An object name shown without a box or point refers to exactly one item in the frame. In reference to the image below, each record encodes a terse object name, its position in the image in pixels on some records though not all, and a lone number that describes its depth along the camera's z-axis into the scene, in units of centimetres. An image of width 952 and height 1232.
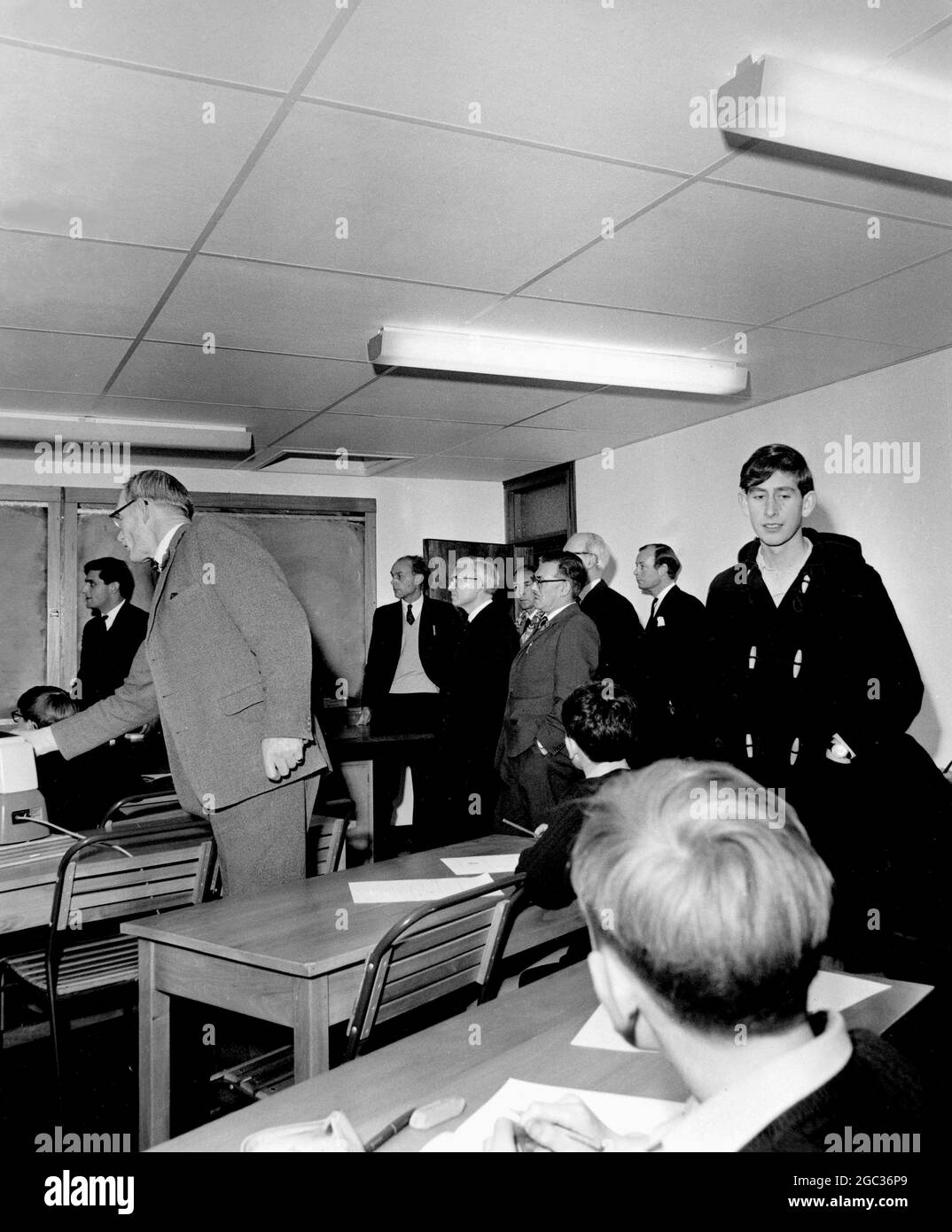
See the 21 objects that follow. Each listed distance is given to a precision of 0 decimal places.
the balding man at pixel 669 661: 457
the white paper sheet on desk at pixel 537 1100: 102
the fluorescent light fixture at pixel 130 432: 511
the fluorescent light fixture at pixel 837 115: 207
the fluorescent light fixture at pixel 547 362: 379
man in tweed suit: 254
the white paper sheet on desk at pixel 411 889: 204
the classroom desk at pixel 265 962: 167
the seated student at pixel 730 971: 82
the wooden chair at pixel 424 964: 158
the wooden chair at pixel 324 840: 292
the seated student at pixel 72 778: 365
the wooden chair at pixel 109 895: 232
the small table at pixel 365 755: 462
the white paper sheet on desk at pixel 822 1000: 129
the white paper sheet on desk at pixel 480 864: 230
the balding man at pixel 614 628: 479
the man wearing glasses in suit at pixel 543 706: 366
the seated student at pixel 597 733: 242
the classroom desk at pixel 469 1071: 110
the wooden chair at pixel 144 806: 335
